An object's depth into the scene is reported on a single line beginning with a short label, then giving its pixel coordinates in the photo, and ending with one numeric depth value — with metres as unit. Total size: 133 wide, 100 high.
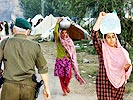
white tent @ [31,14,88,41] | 17.46
